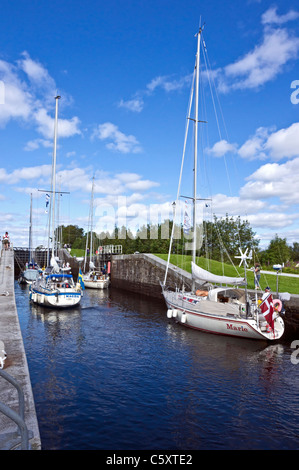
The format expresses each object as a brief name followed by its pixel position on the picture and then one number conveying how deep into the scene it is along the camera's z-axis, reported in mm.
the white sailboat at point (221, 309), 20328
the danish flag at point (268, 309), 19672
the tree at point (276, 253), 54878
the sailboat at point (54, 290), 30812
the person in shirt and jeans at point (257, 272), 23600
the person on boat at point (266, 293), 20188
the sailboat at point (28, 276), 52772
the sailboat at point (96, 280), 49444
